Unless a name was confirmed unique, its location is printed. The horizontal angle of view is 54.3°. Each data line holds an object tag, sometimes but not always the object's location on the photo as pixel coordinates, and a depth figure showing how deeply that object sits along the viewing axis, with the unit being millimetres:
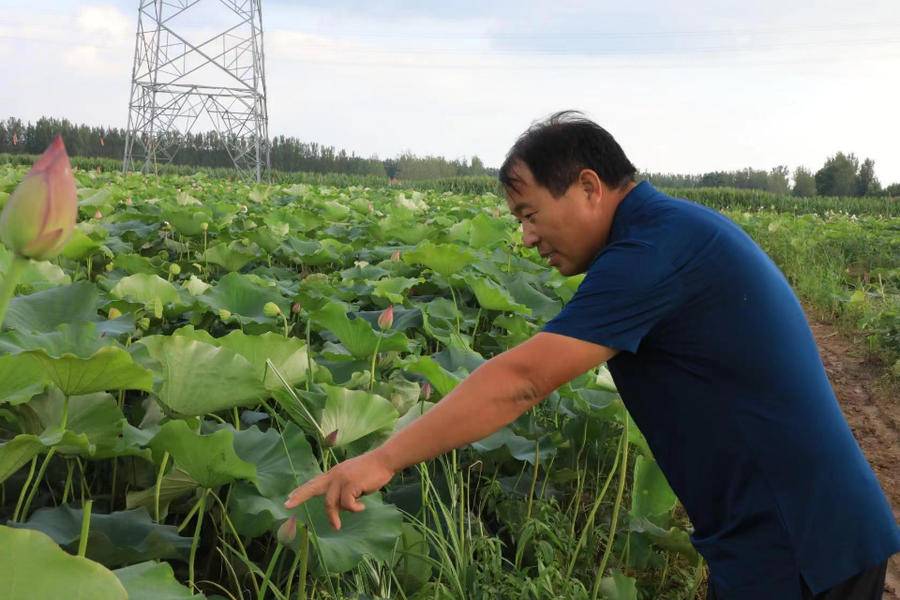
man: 1343
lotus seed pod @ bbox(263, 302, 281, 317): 2262
